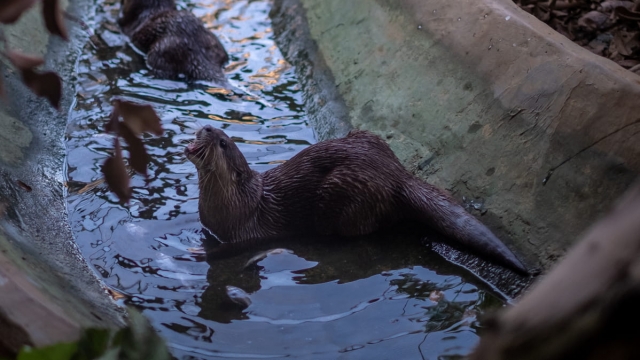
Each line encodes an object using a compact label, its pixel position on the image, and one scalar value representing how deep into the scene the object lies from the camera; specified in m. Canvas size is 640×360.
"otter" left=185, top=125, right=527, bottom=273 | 3.04
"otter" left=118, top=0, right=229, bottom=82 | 4.86
